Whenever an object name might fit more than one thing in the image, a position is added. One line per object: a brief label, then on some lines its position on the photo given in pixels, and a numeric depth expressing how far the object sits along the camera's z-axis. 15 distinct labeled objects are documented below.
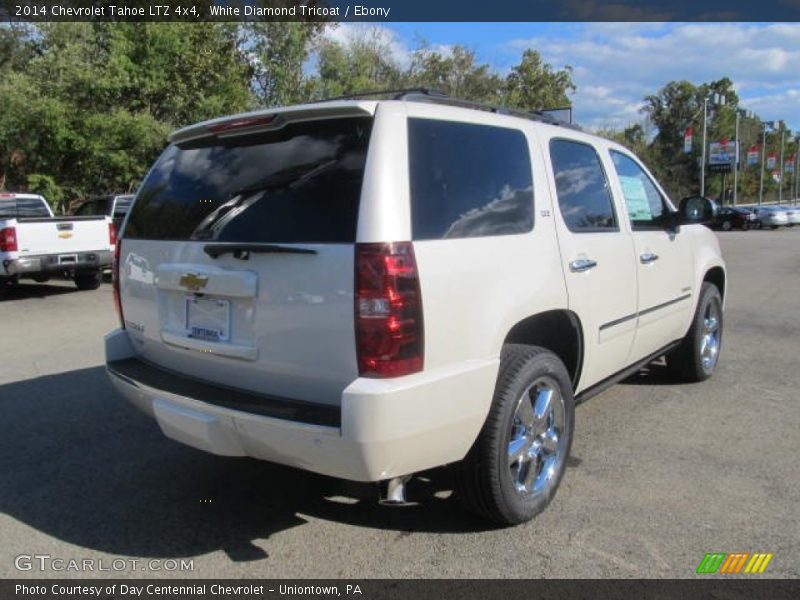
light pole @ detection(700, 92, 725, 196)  54.69
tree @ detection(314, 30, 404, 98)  28.33
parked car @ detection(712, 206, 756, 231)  39.19
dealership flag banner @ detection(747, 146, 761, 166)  66.06
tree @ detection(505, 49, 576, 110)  44.38
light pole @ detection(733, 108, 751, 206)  59.46
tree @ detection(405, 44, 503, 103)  35.19
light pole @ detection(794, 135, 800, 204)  92.41
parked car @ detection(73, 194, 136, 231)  14.37
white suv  2.76
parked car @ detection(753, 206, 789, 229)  39.53
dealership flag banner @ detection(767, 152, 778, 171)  70.81
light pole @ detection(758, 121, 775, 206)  76.12
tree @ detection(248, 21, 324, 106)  25.17
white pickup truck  11.16
